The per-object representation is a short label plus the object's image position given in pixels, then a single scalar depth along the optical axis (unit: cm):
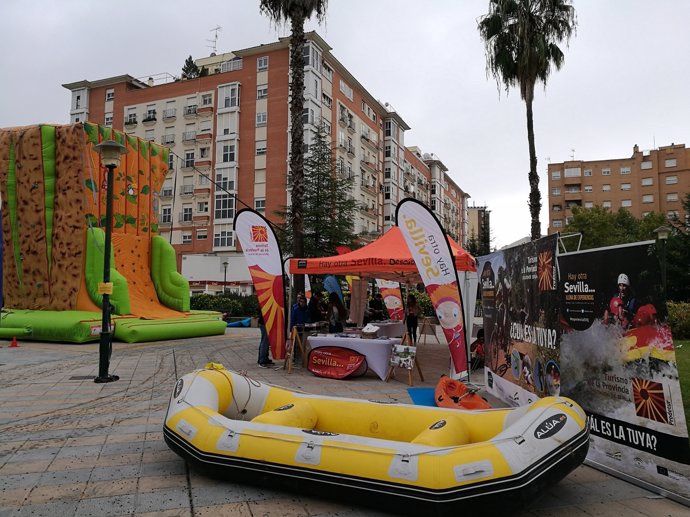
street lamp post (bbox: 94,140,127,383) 892
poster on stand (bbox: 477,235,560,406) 557
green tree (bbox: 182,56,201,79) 5688
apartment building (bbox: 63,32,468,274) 4388
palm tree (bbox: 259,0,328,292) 1412
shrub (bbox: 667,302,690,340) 1692
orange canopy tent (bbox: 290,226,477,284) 1019
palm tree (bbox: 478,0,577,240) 1878
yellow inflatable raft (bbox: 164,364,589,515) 343
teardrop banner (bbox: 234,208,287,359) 1095
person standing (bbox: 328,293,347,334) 1173
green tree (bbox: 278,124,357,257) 2333
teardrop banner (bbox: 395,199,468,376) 832
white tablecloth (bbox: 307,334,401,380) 935
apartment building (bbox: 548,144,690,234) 7606
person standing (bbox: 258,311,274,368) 1116
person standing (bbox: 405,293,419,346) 1476
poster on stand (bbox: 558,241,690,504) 400
